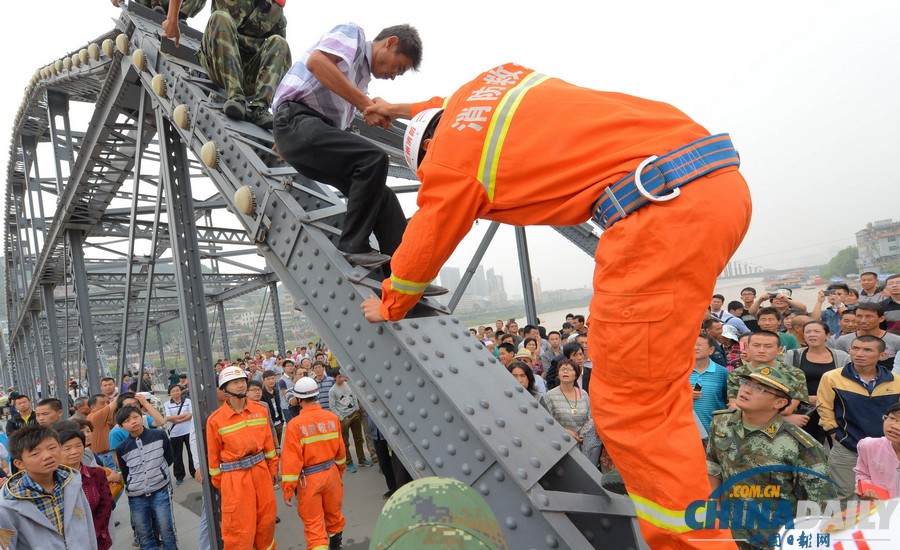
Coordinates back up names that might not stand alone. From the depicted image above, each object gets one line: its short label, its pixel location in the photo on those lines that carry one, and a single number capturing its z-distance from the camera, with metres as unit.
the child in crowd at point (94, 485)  4.20
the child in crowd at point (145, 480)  5.85
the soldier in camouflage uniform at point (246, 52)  4.31
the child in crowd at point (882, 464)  3.14
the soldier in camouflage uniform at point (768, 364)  3.56
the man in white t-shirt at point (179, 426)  8.96
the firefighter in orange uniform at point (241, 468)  5.07
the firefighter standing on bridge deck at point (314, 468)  5.63
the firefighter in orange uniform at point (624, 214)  1.56
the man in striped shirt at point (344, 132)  2.83
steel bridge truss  1.97
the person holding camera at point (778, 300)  8.01
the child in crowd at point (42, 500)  3.36
